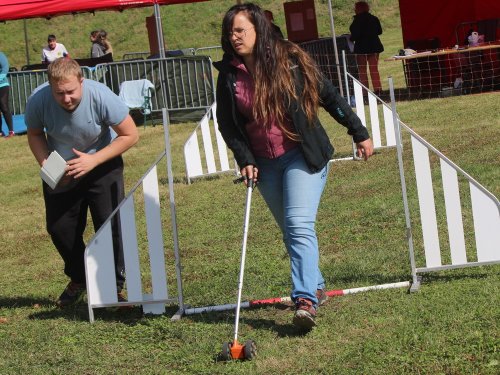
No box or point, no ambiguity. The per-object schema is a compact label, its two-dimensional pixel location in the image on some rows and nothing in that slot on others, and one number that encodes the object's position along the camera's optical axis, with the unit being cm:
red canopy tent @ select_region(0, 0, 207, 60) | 1662
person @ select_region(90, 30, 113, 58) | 2324
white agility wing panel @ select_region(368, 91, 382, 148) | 1198
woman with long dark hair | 544
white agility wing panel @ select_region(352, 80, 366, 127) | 1210
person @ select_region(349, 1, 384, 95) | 1923
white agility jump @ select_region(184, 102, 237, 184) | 1181
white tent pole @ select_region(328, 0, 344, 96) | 1582
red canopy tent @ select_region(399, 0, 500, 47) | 1830
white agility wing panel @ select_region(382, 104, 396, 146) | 1210
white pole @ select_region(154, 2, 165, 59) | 1696
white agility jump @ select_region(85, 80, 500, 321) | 614
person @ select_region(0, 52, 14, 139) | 1859
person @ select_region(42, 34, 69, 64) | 2359
